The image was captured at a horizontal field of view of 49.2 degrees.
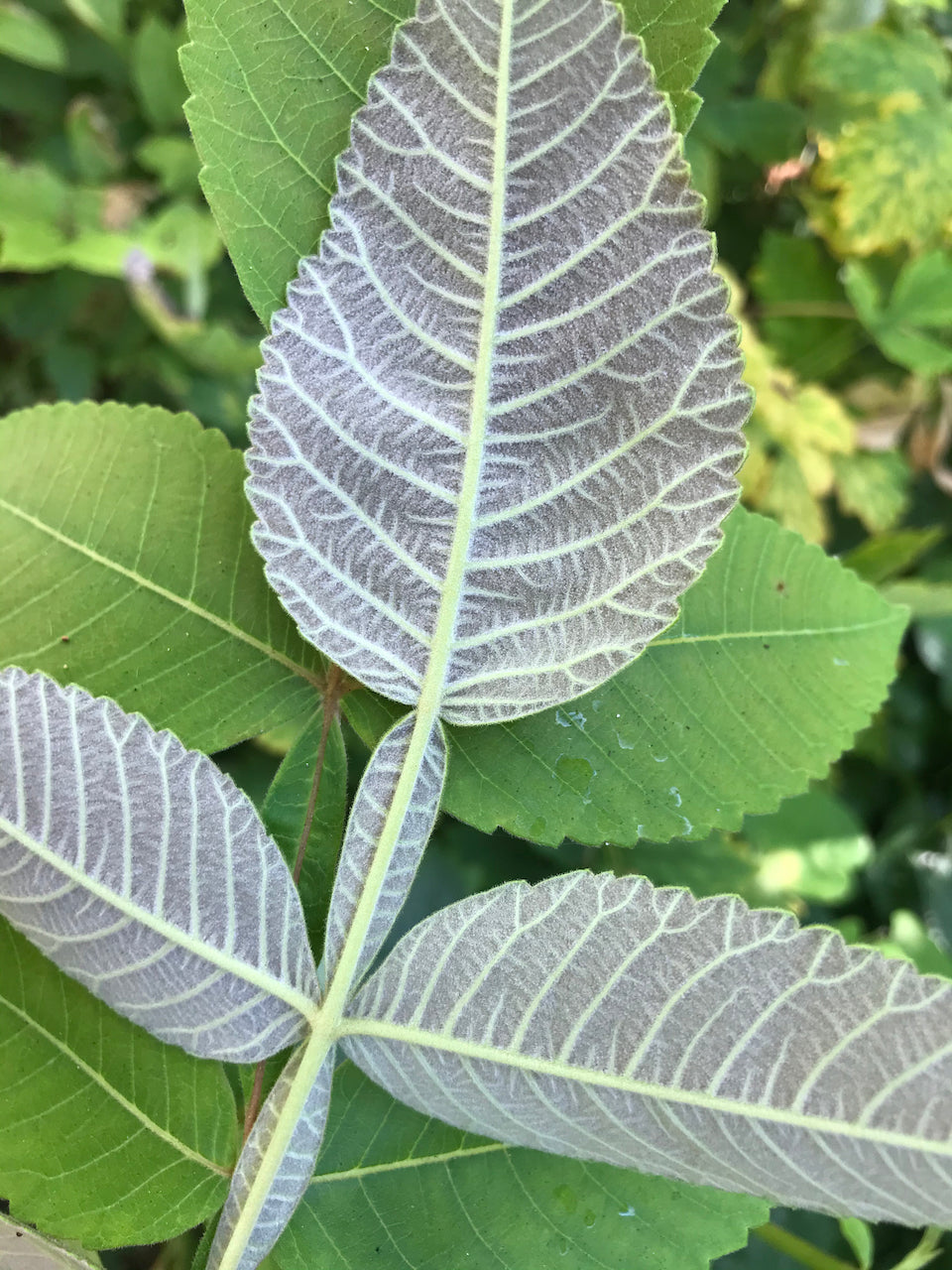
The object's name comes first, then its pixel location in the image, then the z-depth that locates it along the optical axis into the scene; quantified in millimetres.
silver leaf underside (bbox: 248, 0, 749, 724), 96
